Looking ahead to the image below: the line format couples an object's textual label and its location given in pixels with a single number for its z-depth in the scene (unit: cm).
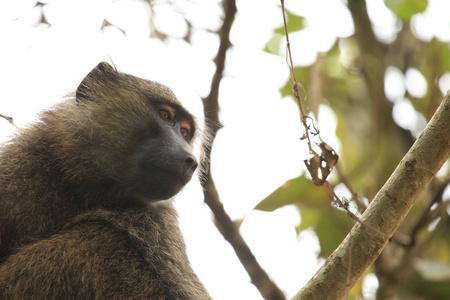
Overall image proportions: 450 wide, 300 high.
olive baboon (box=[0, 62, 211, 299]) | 630
